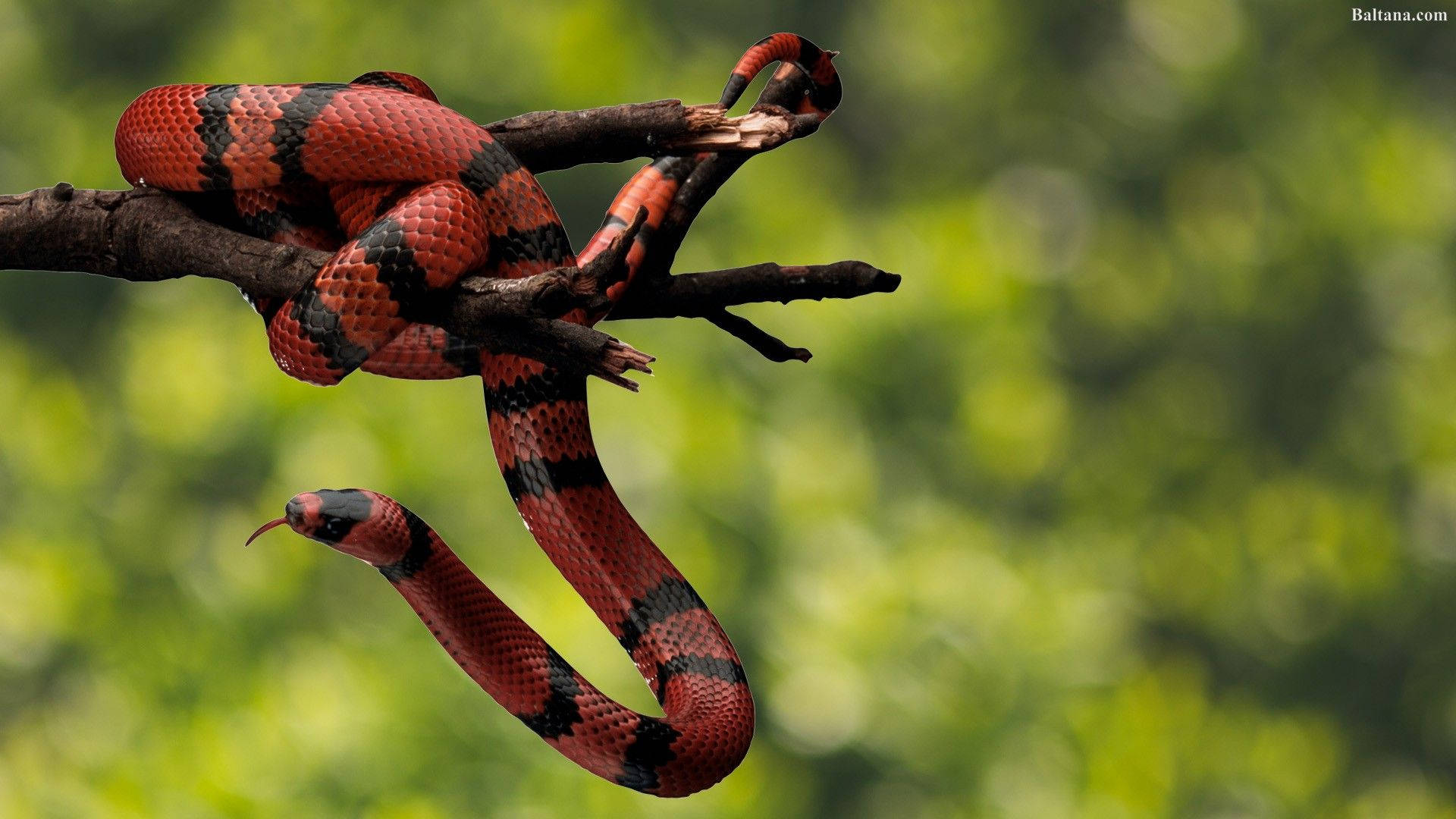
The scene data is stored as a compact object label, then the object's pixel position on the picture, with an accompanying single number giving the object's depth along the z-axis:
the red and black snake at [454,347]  3.18
